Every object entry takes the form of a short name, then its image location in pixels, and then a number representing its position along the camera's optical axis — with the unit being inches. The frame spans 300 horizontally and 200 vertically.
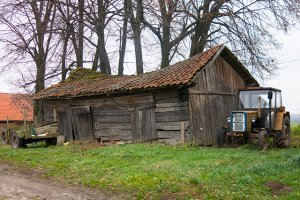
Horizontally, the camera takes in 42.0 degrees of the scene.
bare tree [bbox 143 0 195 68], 921.8
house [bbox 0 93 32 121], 1754.4
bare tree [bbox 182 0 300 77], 901.2
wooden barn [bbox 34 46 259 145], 631.2
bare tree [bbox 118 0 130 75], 991.6
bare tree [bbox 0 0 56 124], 962.7
